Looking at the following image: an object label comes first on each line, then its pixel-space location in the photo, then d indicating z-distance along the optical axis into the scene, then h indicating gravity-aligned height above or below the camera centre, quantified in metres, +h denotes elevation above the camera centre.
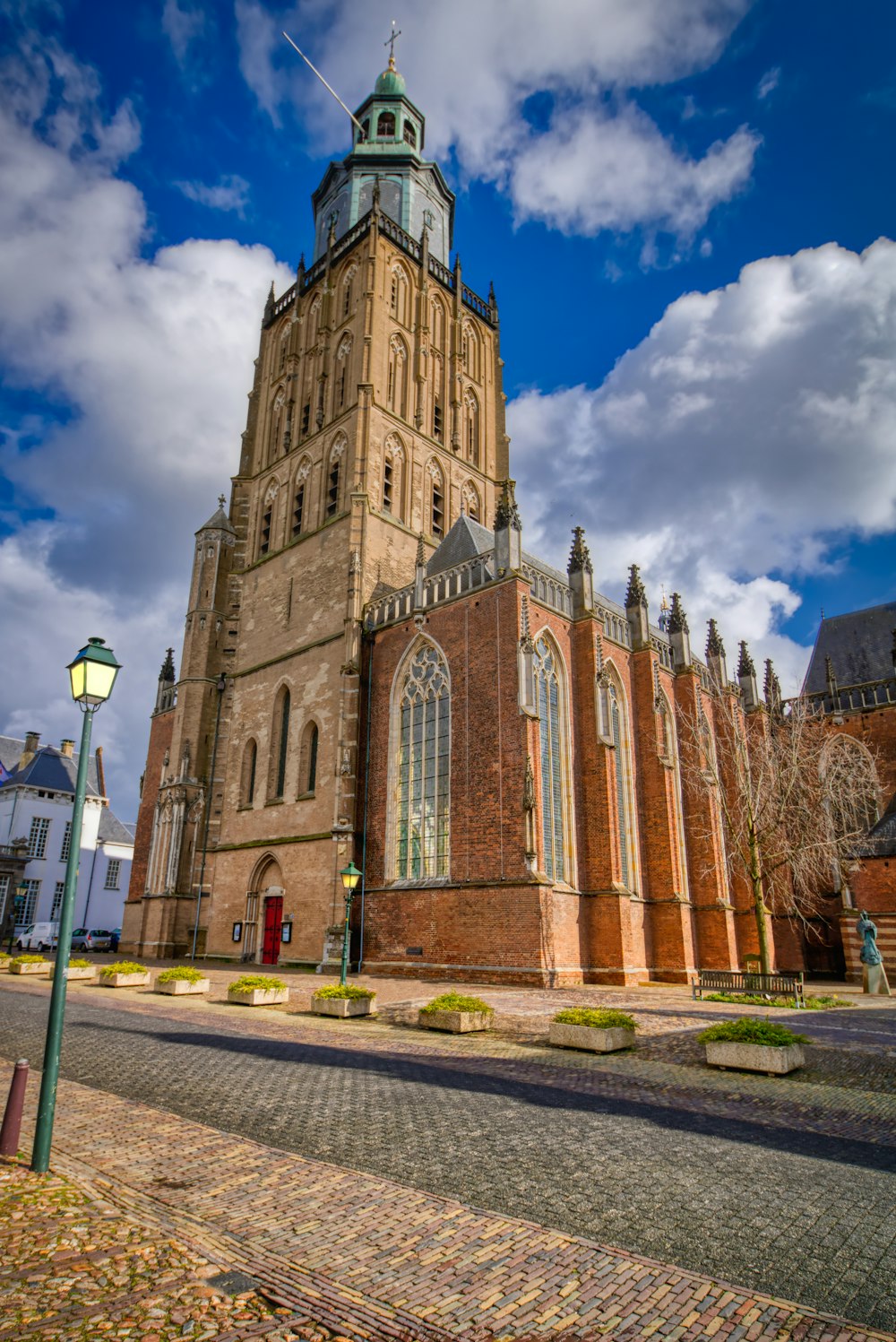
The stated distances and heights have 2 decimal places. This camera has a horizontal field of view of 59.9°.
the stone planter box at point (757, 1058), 9.89 -1.53
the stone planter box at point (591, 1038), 11.10 -1.48
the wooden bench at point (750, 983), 17.92 -1.18
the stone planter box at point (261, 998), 16.20 -1.38
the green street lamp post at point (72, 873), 5.63 +0.43
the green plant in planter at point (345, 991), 14.73 -1.13
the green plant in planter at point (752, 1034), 10.16 -1.27
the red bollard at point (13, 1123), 5.86 -1.42
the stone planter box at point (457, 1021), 12.65 -1.42
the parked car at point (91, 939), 45.06 -0.69
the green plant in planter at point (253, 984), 16.28 -1.13
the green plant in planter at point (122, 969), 19.64 -1.01
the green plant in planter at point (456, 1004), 12.89 -1.17
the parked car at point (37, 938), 44.78 -0.62
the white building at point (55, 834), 51.56 +6.19
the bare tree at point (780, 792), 21.64 +4.69
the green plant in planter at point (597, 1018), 11.34 -1.22
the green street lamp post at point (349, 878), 16.83 +1.08
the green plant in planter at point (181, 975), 18.34 -1.07
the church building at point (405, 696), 22.61 +7.92
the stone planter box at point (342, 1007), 14.51 -1.39
